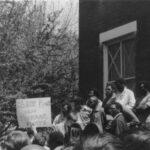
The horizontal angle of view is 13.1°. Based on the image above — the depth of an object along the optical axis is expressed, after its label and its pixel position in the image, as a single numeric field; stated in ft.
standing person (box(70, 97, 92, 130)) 34.90
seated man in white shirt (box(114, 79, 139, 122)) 33.38
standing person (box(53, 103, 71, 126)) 35.41
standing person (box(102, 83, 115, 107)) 35.47
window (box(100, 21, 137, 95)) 42.33
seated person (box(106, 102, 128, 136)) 29.34
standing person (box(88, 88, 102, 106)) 37.21
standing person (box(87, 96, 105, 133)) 32.26
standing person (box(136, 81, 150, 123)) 32.03
